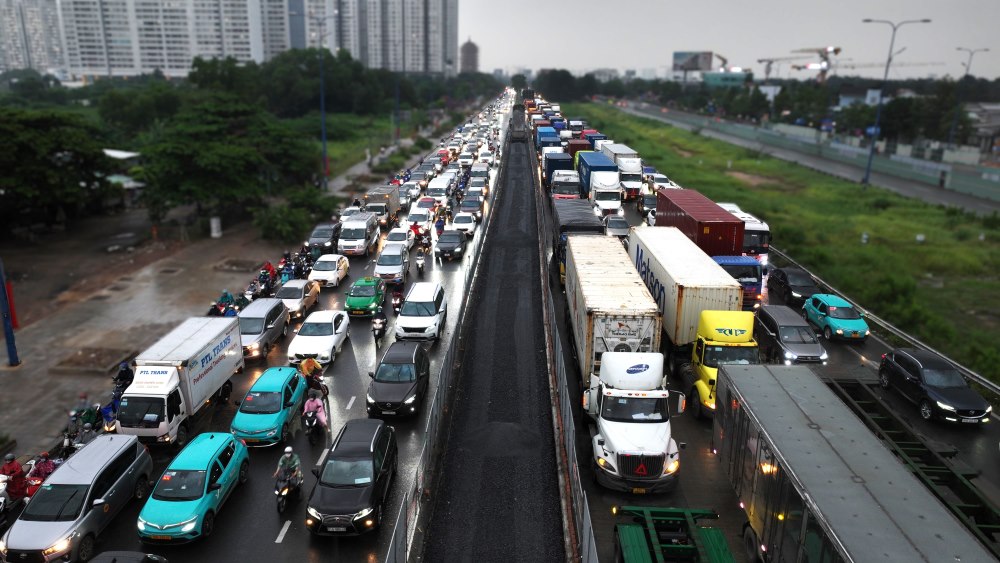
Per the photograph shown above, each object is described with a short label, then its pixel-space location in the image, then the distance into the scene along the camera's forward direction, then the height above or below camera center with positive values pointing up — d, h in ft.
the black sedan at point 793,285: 98.58 -26.28
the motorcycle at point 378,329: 86.33 -30.02
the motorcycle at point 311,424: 61.82 -30.38
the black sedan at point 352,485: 45.93 -27.82
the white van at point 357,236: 126.62 -26.96
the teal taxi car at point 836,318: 85.87 -26.87
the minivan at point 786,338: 74.13 -26.03
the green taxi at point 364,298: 95.50 -28.97
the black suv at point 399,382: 63.62 -28.01
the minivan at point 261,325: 80.18 -28.83
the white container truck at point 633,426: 50.78 -25.38
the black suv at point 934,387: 63.36 -26.81
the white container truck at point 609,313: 61.98 -19.55
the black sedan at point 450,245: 121.80 -26.77
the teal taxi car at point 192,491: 45.88 -28.78
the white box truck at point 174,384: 58.54 -26.78
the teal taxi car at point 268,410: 59.31 -28.90
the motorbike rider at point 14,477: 52.21 -30.85
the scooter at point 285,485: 50.72 -29.89
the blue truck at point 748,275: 88.53 -21.94
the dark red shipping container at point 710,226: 96.32 -17.42
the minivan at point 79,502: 43.86 -29.10
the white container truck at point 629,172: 176.55 -17.69
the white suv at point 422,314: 82.43 -27.29
